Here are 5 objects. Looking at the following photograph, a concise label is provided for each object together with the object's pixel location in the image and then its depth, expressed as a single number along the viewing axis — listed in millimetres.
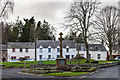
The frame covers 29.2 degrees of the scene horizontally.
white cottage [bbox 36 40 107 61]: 76250
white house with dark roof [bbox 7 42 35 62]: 75188
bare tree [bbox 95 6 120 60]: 52688
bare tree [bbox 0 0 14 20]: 27531
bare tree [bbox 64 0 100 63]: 47125
